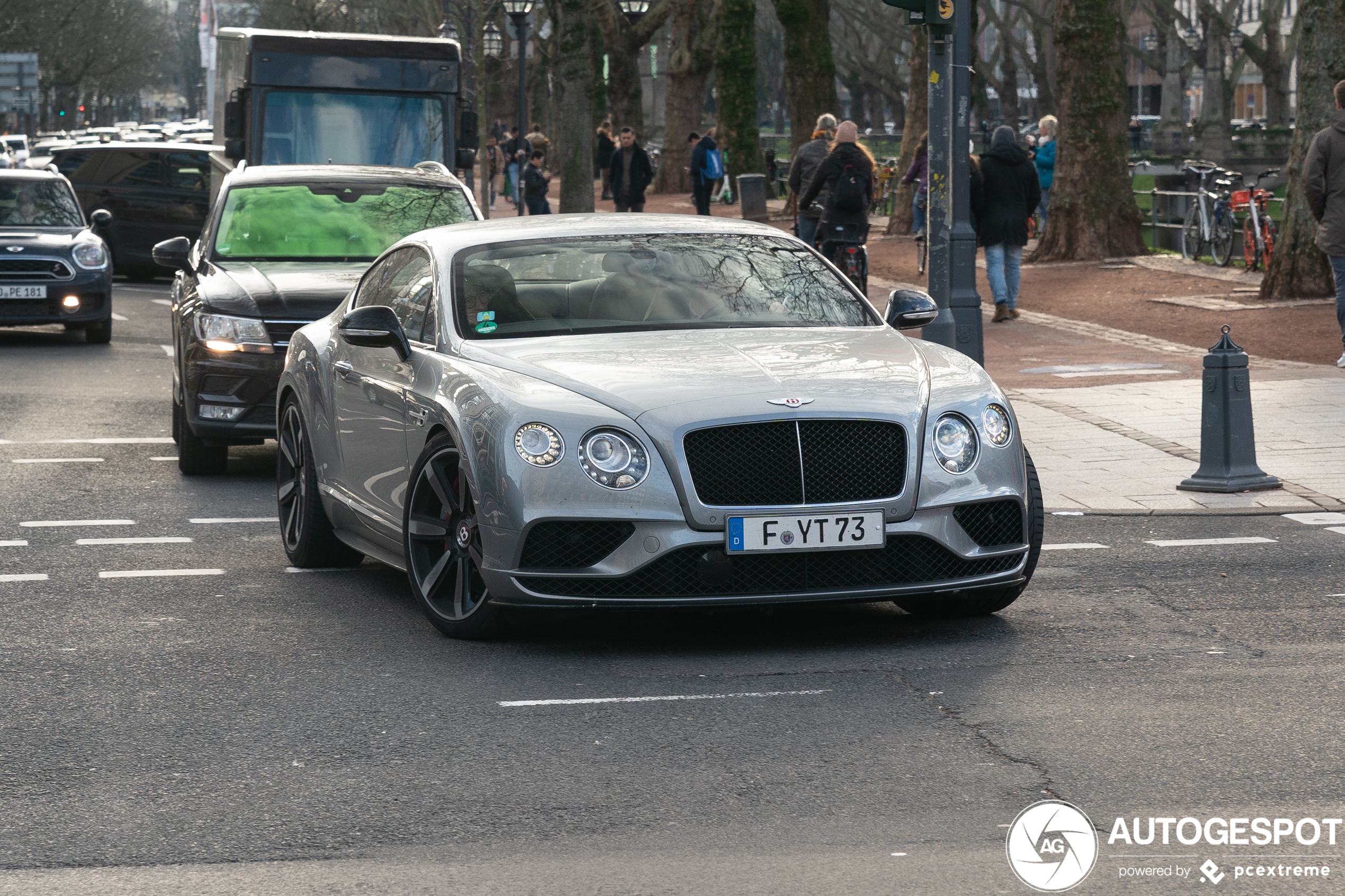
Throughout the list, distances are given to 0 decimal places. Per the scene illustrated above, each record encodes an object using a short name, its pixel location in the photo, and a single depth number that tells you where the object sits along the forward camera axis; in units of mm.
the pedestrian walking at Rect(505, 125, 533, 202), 46375
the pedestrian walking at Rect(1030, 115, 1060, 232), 31469
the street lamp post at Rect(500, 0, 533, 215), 40156
